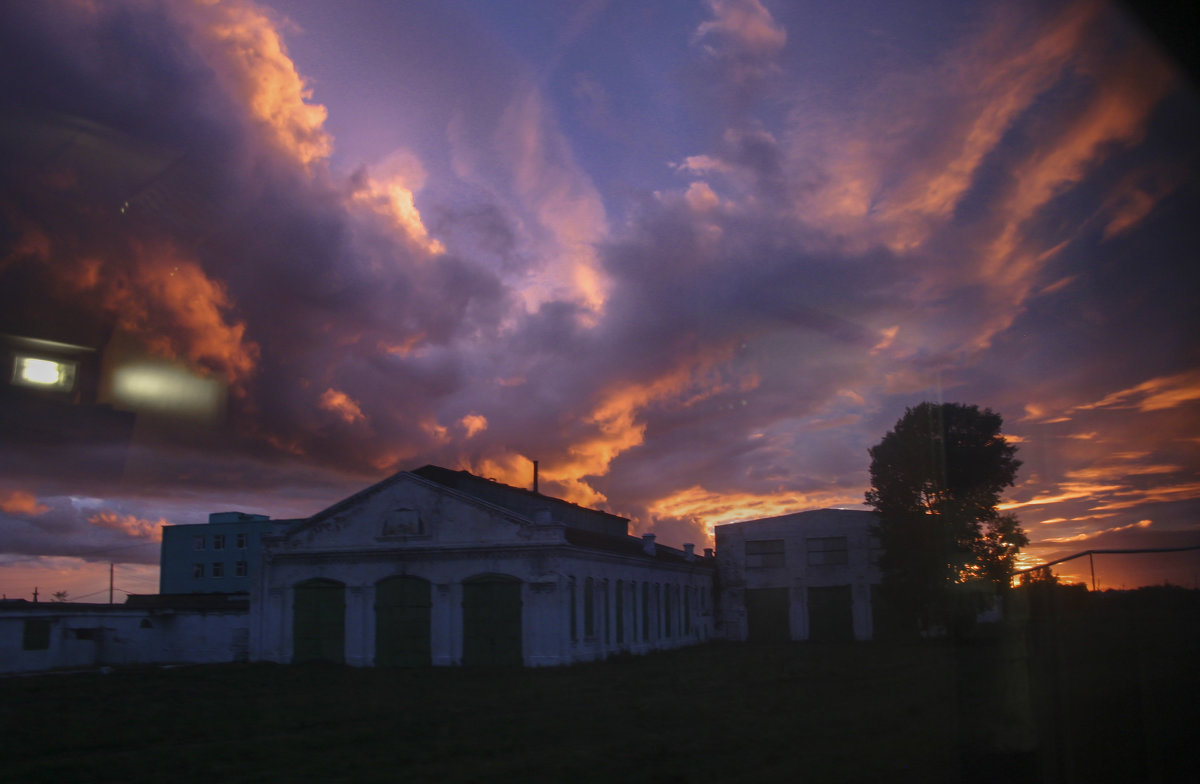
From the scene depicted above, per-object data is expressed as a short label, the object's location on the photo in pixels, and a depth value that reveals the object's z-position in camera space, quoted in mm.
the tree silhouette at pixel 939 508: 42938
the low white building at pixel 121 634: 35000
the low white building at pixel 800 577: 48125
